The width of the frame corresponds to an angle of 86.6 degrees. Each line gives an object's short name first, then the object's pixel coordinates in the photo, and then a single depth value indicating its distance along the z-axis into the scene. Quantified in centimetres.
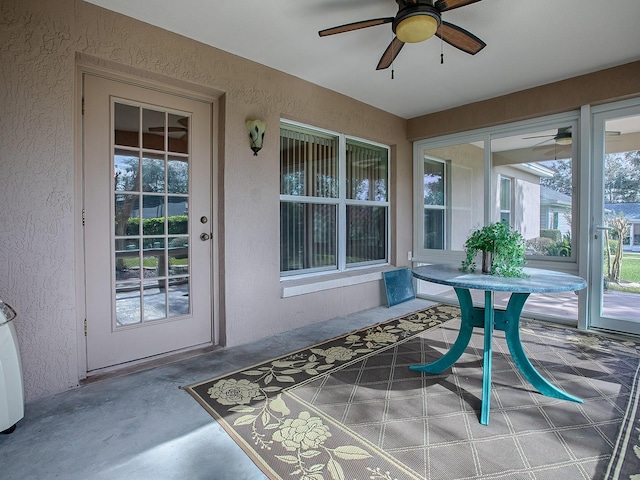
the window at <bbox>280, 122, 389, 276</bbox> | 370
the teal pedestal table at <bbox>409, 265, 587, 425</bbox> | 187
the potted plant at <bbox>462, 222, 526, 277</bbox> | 215
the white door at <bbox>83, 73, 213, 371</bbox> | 246
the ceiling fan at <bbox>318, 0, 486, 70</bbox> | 198
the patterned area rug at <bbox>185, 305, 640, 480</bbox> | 154
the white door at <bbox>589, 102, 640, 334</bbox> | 329
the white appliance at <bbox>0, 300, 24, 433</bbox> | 170
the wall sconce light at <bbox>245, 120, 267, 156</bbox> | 307
